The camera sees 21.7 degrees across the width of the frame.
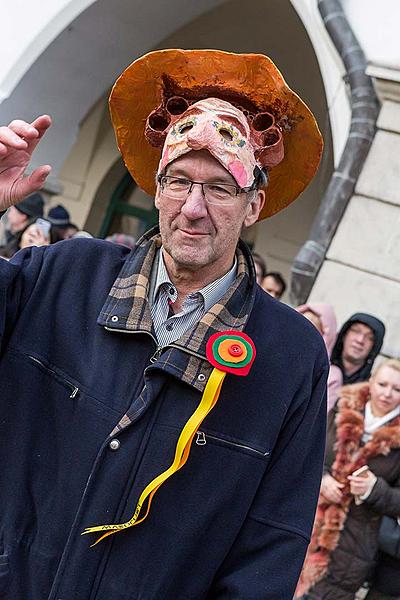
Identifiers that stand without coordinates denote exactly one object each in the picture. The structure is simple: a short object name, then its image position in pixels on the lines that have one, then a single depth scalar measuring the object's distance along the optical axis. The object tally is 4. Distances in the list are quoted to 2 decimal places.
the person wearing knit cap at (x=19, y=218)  6.92
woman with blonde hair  4.73
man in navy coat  2.28
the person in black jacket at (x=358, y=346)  5.54
